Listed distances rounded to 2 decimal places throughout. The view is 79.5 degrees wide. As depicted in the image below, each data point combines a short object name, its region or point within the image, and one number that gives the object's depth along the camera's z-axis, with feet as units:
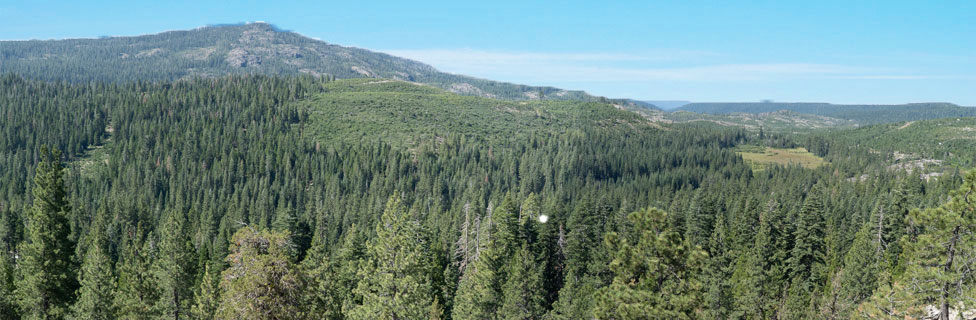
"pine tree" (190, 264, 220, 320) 114.42
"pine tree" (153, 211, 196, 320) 156.15
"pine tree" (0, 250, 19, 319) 138.82
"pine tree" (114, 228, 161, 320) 140.46
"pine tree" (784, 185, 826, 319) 200.26
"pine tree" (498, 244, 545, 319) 162.09
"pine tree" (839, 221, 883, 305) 154.92
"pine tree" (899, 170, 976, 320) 74.13
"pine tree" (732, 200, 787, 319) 171.32
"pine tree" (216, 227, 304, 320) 81.71
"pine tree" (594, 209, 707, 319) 76.48
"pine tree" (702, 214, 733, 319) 156.04
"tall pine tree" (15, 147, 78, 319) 134.72
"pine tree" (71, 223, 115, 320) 131.85
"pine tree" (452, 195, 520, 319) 165.89
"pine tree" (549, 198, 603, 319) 201.12
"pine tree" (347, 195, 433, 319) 108.06
